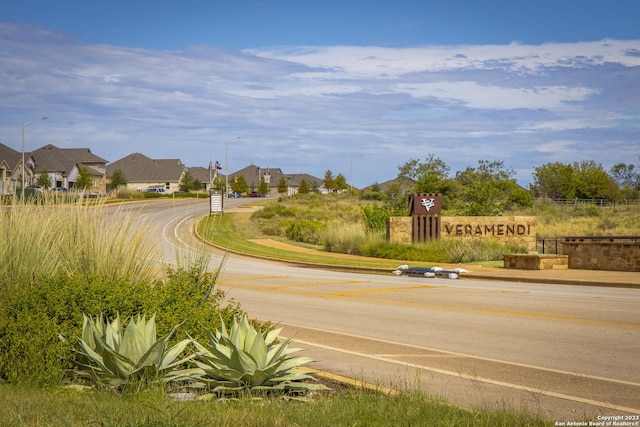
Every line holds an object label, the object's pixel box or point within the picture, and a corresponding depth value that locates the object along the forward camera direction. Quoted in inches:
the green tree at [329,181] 5905.5
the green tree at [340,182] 5895.7
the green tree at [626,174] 4072.3
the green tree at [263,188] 5600.4
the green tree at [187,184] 4877.0
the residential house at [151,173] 5118.1
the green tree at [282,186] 5856.3
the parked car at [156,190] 5037.9
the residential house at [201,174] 5807.6
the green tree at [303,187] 5625.0
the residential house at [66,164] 4030.5
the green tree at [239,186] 5541.8
